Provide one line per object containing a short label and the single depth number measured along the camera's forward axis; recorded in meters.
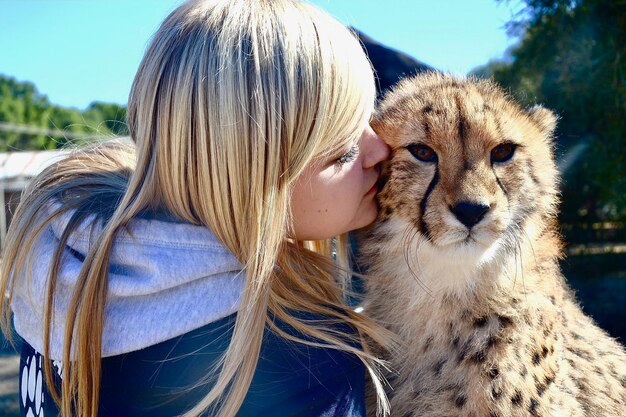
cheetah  1.10
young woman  0.86
